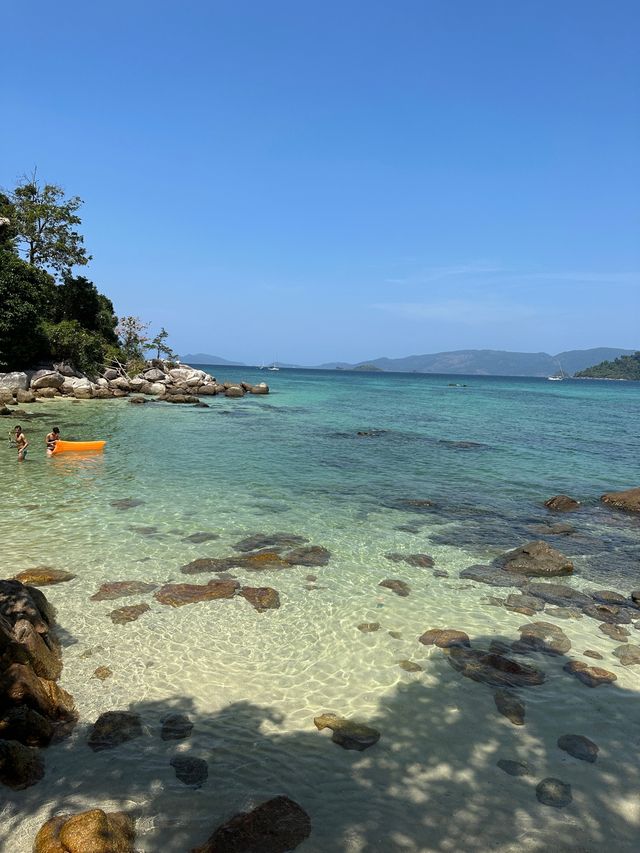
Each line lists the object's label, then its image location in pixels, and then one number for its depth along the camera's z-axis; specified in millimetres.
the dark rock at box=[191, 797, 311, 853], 4641
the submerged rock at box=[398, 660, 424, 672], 7848
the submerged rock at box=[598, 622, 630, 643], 9011
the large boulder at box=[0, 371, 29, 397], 42812
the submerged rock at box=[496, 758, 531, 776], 5779
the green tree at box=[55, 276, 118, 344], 56906
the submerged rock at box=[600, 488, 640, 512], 17528
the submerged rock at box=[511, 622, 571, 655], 8555
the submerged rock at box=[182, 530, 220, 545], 13086
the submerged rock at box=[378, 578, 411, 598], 10533
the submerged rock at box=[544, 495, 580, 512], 17438
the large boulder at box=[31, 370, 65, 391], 47094
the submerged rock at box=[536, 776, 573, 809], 5359
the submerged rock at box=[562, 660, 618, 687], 7625
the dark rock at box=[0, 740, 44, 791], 5211
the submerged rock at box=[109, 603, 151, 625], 8922
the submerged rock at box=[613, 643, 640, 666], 8238
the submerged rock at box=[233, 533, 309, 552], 12906
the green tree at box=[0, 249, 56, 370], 42938
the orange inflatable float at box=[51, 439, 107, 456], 22756
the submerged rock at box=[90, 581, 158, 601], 9750
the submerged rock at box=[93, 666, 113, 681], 7289
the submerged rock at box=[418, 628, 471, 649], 8609
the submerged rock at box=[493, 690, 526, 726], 6746
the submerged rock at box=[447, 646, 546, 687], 7586
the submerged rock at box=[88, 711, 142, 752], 5992
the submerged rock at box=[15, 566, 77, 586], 10086
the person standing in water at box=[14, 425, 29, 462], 20625
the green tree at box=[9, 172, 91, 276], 51469
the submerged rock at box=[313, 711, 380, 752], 6207
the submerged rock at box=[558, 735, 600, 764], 6094
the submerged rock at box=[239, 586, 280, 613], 9716
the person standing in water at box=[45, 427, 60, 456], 22328
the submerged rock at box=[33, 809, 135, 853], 4344
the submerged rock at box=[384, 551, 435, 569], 12188
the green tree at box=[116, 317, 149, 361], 71812
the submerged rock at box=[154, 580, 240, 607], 9734
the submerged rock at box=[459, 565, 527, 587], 11359
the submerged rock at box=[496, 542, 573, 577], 11922
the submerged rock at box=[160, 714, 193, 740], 6199
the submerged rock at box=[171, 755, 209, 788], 5504
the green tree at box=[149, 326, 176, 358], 71888
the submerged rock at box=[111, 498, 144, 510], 15703
